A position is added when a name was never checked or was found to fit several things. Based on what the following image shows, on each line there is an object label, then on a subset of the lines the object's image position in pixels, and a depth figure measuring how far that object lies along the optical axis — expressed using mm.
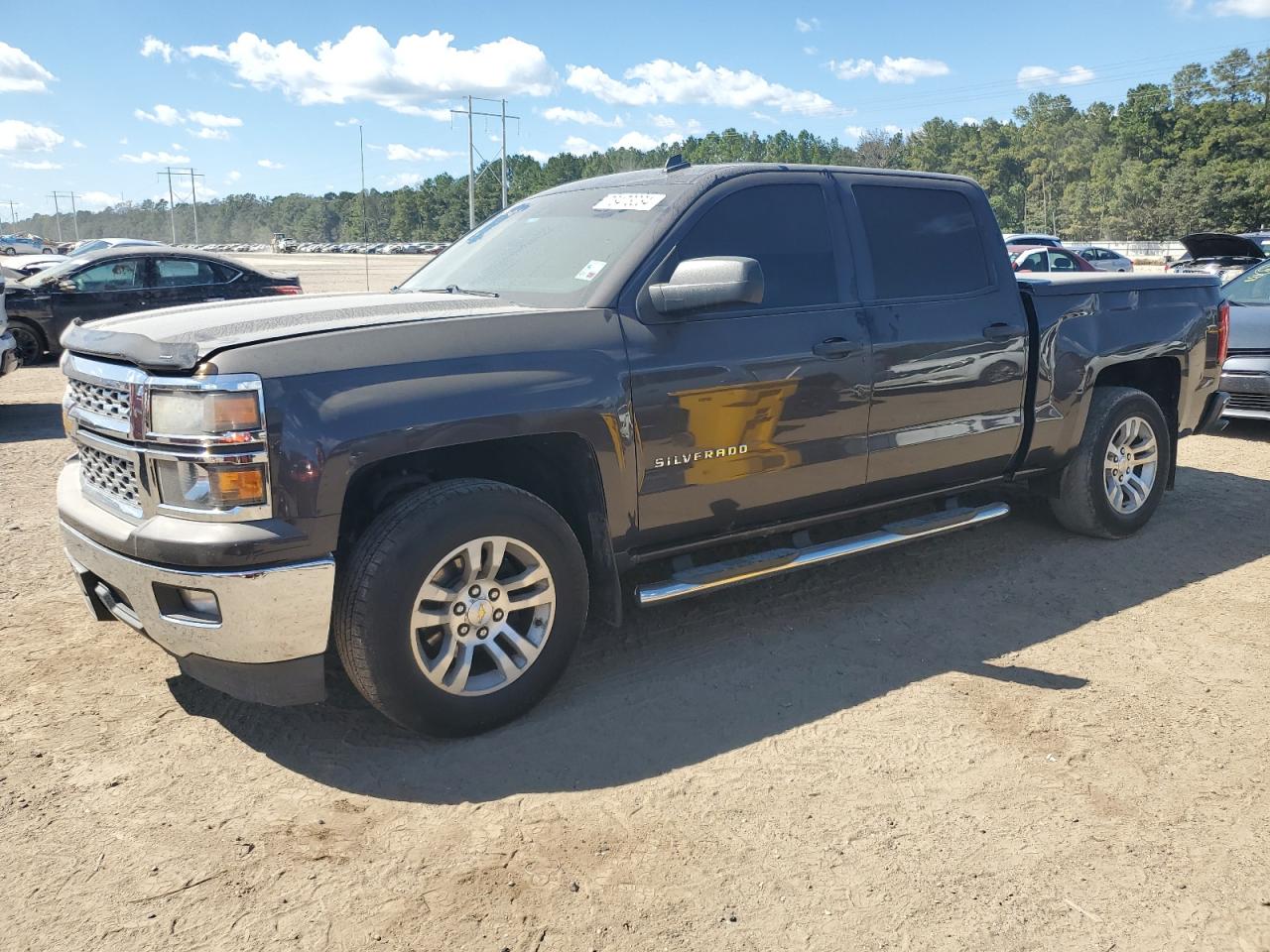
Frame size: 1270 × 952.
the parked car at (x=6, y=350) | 9047
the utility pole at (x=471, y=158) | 62225
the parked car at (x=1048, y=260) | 20391
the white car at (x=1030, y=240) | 27594
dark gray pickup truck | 3023
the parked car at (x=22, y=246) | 46656
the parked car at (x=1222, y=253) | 13062
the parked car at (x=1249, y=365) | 8477
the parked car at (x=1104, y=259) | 27583
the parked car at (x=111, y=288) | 12656
